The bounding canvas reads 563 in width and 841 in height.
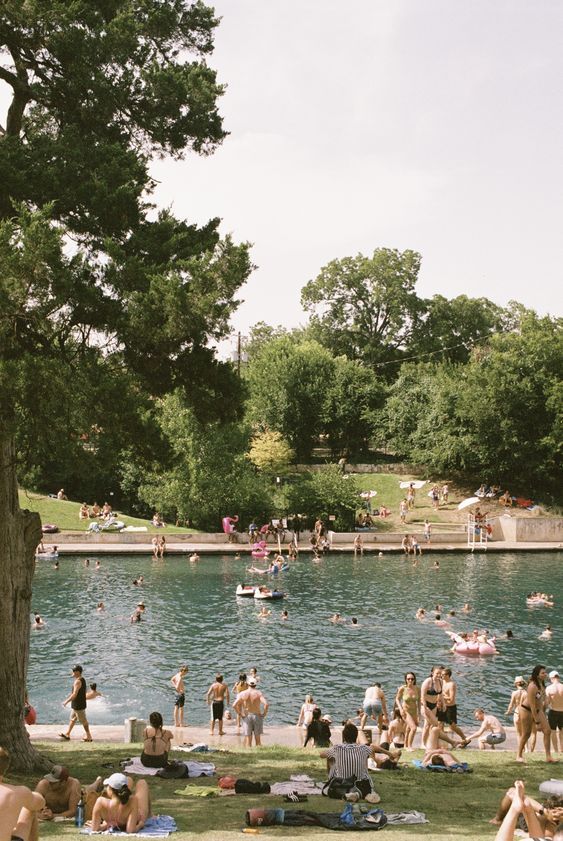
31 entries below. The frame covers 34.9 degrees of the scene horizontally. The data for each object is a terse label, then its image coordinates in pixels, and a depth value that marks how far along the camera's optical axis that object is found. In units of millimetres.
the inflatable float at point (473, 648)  27812
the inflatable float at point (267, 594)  35719
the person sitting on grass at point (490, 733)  17516
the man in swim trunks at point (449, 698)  18469
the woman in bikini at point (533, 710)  14734
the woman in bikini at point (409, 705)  17953
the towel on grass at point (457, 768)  14923
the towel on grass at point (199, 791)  12657
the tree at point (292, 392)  72625
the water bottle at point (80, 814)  10906
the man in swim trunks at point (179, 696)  20297
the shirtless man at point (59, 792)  11375
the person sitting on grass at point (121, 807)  10312
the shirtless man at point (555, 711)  17188
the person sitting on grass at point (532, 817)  8836
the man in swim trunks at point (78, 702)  17766
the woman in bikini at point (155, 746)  13867
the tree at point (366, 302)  91375
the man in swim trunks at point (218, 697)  19453
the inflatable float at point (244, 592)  36344
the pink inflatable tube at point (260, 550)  47469
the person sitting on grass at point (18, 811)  7660
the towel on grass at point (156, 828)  10273
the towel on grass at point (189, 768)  13836
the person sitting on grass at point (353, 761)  12188
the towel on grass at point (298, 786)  12652
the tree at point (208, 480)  54312
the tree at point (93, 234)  12461
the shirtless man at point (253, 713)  18202
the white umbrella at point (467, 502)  55622
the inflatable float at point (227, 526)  52438
